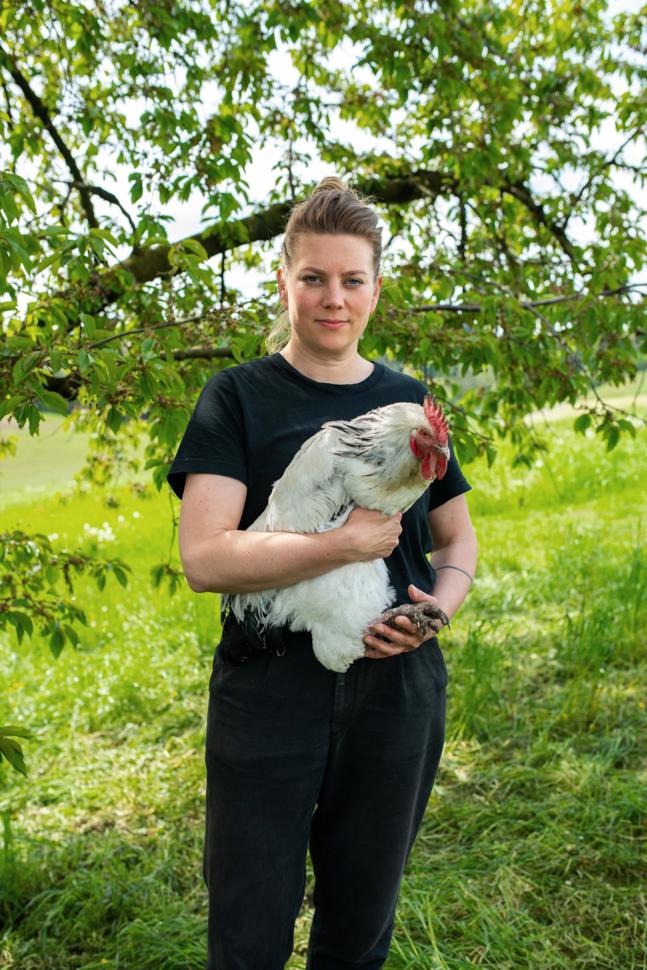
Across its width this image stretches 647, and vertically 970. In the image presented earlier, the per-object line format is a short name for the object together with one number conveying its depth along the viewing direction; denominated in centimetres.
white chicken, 164
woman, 165
